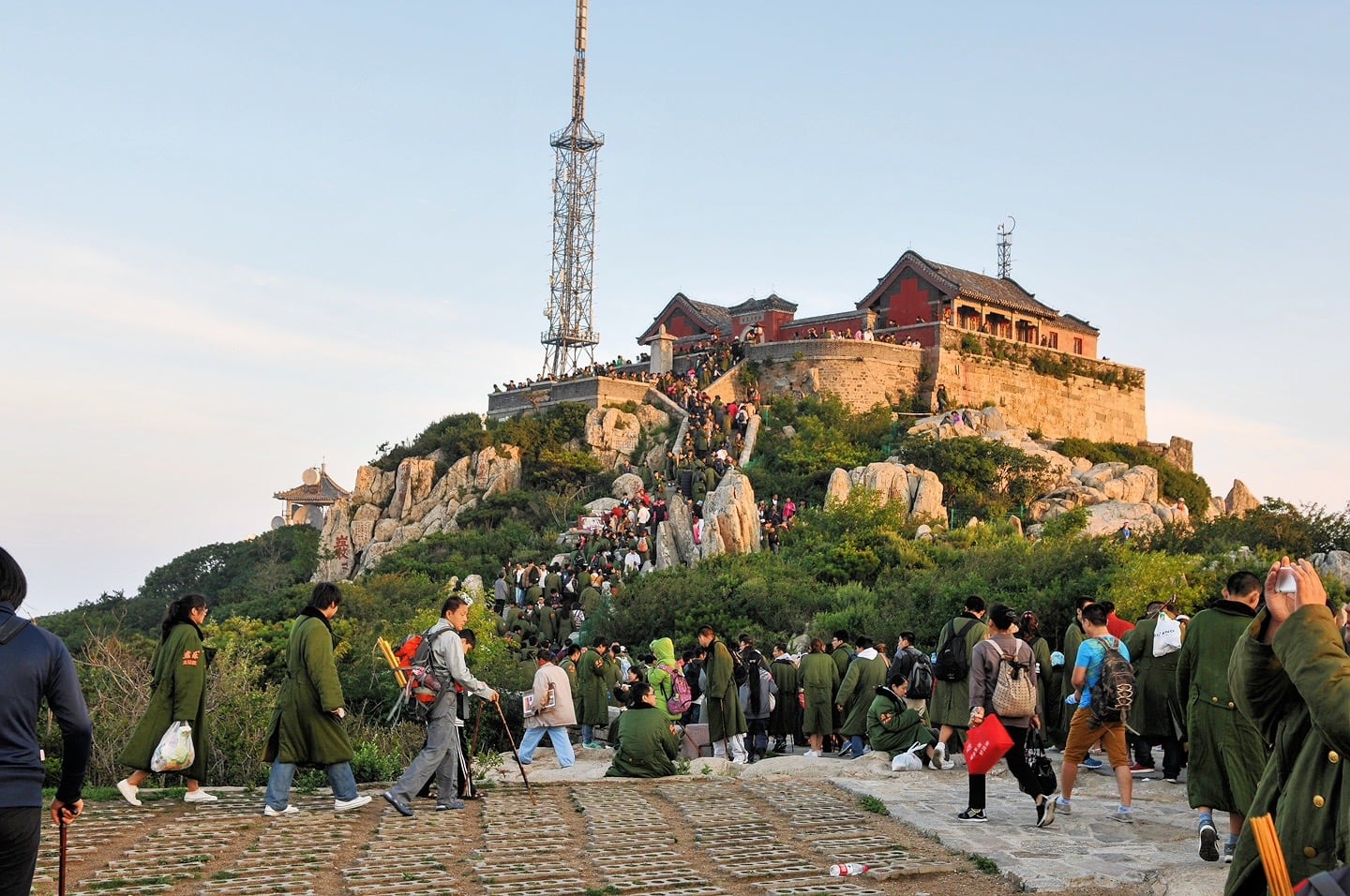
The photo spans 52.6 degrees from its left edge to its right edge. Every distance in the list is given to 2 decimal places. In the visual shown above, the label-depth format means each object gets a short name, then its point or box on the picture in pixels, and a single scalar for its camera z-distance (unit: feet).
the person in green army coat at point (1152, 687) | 37.19
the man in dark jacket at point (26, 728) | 16.60
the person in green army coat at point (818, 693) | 50.78
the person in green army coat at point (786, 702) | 55.31
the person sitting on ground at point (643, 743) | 41.98
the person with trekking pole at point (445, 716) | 33.81
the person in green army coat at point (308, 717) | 32.37
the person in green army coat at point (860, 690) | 49.34
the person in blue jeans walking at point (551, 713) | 45.21
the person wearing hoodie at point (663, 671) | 54.65
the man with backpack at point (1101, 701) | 31.17
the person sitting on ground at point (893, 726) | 44.78
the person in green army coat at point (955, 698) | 39.50
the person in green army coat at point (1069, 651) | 40.81
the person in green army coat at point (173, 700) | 33.58
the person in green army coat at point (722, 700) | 48.65
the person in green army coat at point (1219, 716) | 25.17
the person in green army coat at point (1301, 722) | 13.33
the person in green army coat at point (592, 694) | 55.52
